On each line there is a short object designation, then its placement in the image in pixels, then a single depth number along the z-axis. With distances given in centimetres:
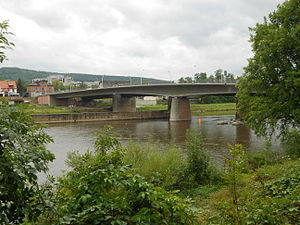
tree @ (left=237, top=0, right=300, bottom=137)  1762
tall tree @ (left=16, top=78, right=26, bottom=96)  12359
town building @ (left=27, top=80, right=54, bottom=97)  13688
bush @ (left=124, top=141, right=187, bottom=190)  1266
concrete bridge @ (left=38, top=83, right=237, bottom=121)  5775
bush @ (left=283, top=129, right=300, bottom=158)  1738
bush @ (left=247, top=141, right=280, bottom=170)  1760
